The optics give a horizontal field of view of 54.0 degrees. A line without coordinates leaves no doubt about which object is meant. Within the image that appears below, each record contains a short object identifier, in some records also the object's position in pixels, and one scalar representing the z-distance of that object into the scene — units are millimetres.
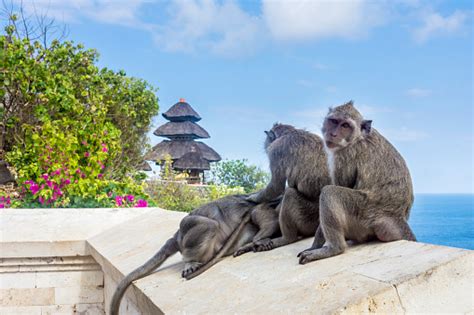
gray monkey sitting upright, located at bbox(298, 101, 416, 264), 2562
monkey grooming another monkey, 2953
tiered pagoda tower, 26859
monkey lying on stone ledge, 2945
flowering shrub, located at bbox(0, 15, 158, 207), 8969
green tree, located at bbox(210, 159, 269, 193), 21203
